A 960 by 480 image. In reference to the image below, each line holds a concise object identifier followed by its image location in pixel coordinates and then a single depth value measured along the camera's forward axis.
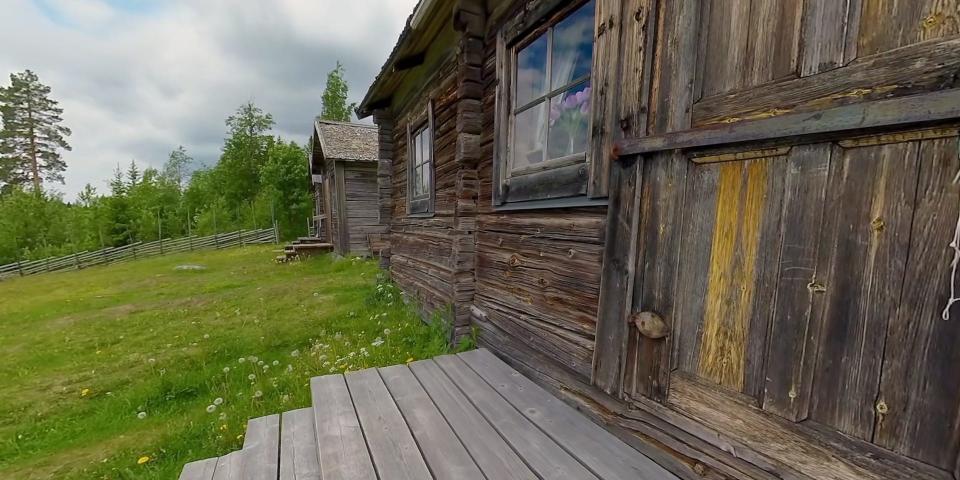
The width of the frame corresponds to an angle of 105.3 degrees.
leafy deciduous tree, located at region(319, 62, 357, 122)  27.80
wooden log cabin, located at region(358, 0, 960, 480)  1.03
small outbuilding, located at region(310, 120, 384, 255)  13.16
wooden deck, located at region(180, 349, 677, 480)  1.68
